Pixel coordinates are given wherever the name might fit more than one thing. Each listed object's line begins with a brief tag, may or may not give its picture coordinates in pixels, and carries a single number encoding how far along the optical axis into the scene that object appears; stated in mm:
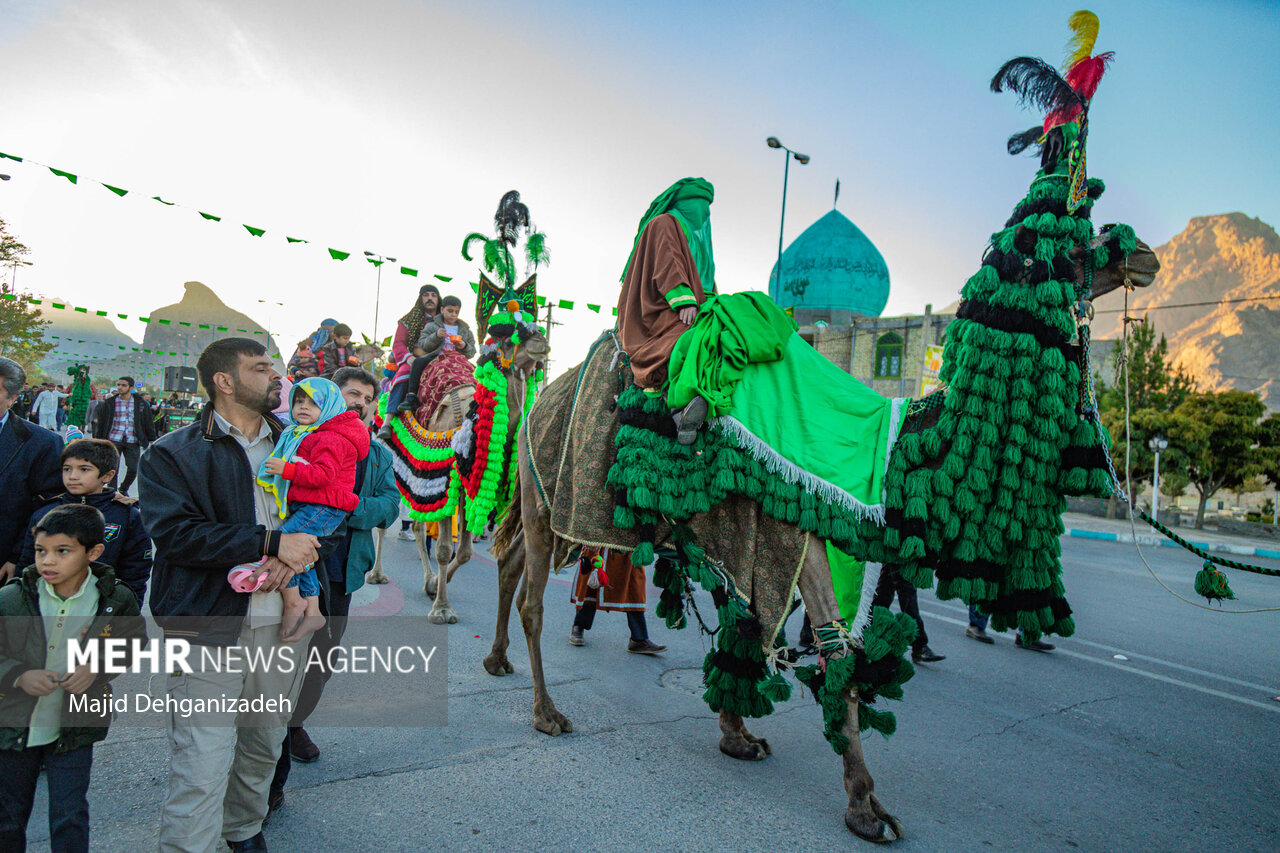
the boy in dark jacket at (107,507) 3195
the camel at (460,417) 5992
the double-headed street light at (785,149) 21125
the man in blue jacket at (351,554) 3504
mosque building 32156
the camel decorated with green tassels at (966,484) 3176
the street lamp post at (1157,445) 20859
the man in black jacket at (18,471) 3189
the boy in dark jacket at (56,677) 2357
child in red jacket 2723
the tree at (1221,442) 22641
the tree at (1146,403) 23188
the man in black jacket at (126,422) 12023
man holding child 2404
